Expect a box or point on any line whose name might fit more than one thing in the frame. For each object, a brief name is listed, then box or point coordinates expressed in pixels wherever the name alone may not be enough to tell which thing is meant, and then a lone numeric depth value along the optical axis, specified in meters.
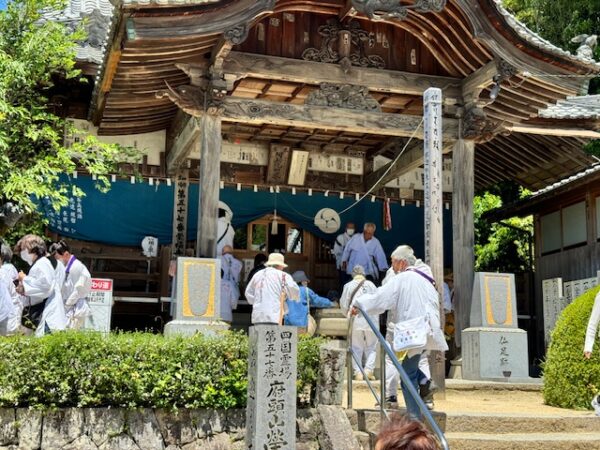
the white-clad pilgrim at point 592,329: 8.72
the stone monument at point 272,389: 7.06
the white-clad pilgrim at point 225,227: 15.80
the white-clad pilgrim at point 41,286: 8.91
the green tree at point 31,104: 10.98
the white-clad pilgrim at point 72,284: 9.61
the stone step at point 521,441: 7.74
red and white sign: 11.44
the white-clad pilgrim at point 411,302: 7.84
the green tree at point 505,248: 21.52
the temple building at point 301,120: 11.64
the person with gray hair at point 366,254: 15.71
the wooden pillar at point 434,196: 10.16
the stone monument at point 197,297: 10.71
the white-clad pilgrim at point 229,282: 14.23
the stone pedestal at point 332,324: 13.73
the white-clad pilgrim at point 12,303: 8.87
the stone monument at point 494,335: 11.82
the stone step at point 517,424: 8.18
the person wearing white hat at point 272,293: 10.55
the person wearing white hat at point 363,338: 11.38
